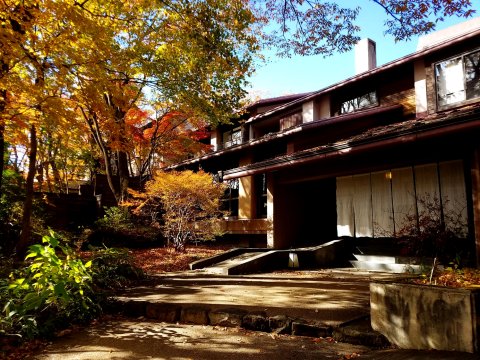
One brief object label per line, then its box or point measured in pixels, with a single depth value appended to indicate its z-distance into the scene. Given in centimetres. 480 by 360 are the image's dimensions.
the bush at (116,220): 1543
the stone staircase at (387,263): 902
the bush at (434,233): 866
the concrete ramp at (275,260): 1031
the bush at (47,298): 451
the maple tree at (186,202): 1335
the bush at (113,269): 739
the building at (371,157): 893
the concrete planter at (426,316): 338
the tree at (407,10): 639
